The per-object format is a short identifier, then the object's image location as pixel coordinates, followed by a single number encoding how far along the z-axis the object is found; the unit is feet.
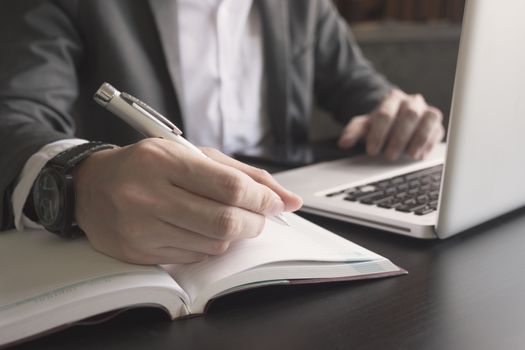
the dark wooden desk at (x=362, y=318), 1.47
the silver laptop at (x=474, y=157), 1.84
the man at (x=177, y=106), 1.62
